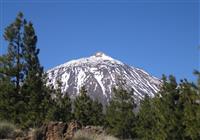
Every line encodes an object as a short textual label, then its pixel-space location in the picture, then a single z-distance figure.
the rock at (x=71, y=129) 18.03
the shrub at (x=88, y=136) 17.01
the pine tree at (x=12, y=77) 27.43
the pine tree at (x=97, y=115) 41.32
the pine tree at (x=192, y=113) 17.02
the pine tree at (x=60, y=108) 34.28
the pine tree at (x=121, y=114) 38.22
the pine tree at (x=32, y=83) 27.76
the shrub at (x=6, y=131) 17.39
